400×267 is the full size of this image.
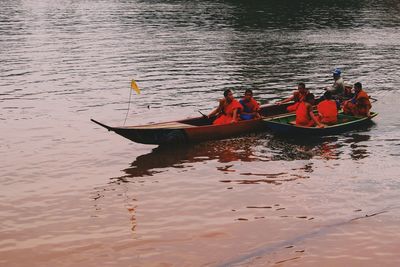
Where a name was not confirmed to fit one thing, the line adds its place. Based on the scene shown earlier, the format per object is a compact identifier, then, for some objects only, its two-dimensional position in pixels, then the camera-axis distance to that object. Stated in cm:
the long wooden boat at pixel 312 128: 2202
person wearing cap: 2622
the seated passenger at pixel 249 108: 2294
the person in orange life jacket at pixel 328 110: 2295
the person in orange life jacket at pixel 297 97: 2364
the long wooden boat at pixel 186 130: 2020
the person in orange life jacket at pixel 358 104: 2406
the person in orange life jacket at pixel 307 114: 2223
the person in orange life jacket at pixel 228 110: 2236
